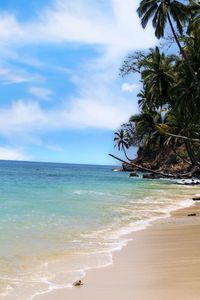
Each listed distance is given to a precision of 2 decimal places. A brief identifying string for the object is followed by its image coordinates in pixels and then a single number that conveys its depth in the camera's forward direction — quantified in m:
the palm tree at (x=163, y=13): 31.95
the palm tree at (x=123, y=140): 96.88
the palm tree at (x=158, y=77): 45.12
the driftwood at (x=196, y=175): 59.08
